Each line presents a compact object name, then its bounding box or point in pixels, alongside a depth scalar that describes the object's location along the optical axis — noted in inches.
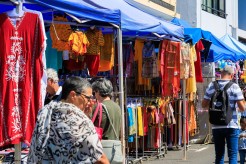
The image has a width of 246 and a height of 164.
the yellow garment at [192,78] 549.5
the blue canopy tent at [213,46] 545.2
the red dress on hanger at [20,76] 269.4
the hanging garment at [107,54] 426.1
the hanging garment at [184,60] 524.9
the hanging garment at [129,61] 506.9
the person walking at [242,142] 466.0
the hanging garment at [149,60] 511.7
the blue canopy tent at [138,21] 376.1
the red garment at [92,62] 421.7
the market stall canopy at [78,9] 299.7
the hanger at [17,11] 273.5
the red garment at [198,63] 582.6
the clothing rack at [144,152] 502.9
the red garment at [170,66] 501.0
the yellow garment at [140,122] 498.8
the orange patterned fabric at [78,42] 374.7
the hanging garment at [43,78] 281.9
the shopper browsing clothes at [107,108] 299.7
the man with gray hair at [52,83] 342.9
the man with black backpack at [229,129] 381.6
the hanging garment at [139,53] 508.1
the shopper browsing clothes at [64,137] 193.2
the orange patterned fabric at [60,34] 374.8
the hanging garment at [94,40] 404.8
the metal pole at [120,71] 362.0
